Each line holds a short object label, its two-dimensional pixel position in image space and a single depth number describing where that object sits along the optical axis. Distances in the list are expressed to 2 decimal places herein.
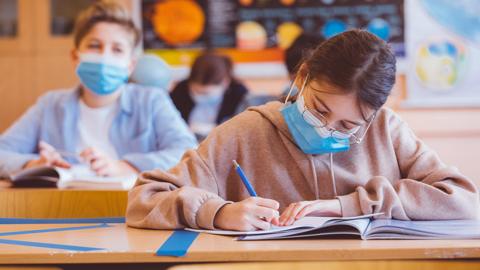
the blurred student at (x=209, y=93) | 3.96
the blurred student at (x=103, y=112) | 2.59
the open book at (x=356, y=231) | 1.48
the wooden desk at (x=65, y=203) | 1.92
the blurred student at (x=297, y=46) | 2.98
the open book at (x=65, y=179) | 2.19
